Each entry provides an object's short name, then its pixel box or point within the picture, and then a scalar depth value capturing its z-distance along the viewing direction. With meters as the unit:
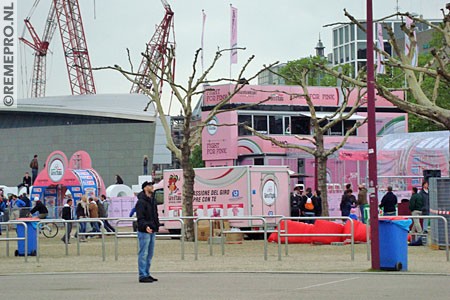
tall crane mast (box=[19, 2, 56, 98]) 122.38
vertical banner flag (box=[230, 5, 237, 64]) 66.31
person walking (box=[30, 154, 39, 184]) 65.81
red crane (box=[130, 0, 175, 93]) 119.27
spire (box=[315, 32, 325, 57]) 170.26
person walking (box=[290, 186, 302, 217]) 38.56
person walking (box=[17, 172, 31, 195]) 58.77
